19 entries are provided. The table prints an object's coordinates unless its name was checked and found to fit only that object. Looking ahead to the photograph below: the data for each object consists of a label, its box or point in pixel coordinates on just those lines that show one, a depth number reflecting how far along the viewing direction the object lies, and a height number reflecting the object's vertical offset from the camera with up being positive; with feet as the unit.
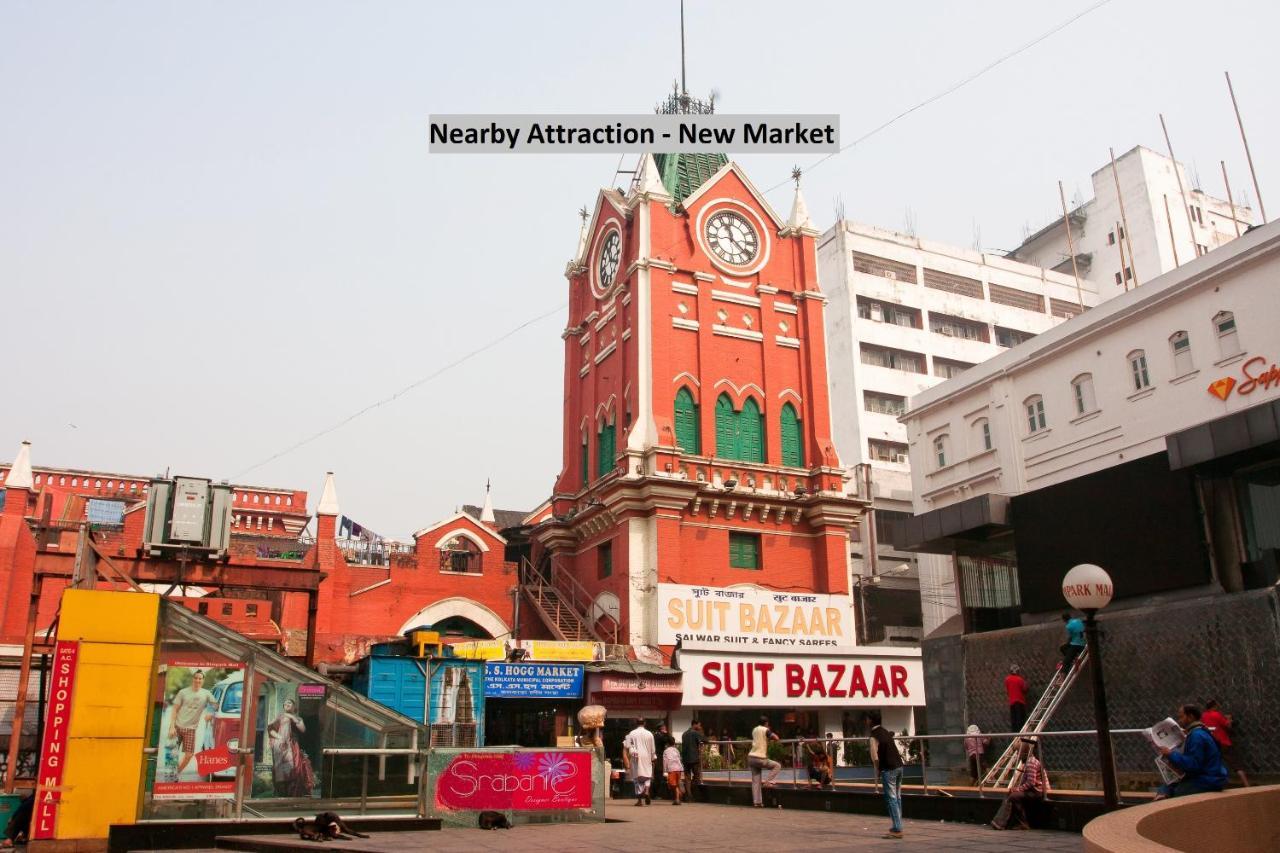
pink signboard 49.83 -1.64
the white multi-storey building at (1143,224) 211.00 +98.55
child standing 69.00 -1.51
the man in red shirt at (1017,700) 64.49 +1.97
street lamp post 38.60 +3.86
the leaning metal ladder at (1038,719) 51.39 +0.83
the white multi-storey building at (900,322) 184.55 +74.55
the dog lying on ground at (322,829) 42.91 -3.01
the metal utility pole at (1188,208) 213.46 +99.31
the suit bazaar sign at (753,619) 108.68 +12.14
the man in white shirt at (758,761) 64.39 -1.17
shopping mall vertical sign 41.01 +0.53
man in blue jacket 34.45 -1.06
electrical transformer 63.36 +13.49
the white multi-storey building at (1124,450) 64.28 +26.15
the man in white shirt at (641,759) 67.41 -0.96
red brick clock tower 112.47 +36.28
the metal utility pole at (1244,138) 123.24 +65.44
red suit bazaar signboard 102.01 +5.56
